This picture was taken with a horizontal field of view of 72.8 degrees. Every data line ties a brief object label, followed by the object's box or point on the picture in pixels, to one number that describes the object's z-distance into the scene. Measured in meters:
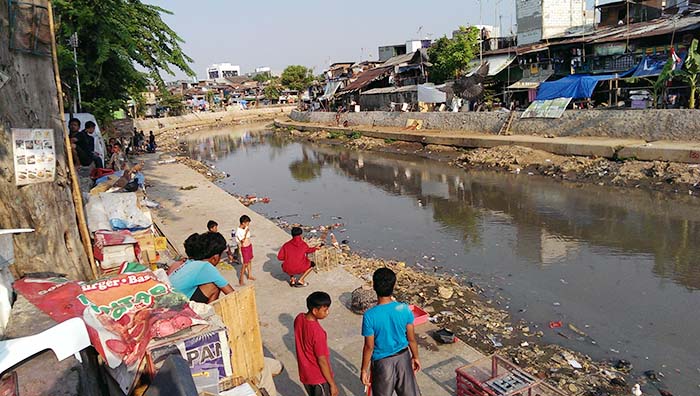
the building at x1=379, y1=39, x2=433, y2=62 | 46.41
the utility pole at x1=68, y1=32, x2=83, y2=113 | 11.13
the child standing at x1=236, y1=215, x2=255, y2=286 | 7.53
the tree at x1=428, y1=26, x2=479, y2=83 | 30.77
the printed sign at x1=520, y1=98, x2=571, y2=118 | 20.94
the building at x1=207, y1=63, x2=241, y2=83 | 130.25
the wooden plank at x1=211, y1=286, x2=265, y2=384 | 3.85
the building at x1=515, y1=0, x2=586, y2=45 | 29.06
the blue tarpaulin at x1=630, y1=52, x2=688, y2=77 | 19.55
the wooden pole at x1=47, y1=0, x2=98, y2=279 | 4.70
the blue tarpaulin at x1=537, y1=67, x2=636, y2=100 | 21.02
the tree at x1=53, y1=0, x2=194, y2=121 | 11.77
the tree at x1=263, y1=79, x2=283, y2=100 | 70.69
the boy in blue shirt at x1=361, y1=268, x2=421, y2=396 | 3.54
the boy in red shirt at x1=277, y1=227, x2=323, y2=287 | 7.19
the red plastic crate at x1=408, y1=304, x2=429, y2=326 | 6.05
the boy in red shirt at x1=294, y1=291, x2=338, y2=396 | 3.68
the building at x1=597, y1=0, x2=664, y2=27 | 26.02
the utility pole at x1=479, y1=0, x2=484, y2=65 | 29.36
